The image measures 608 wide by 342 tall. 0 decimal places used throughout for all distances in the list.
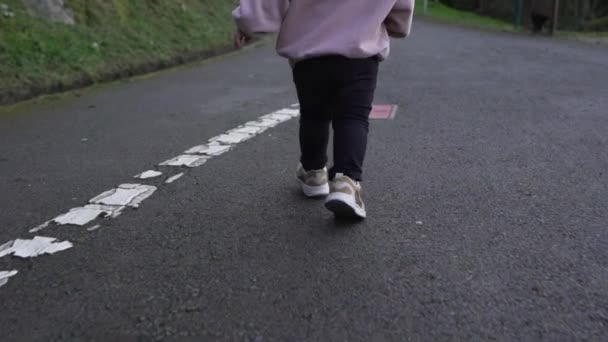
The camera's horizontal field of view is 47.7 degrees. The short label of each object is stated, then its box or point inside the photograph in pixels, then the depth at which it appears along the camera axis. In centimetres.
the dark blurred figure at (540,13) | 1661
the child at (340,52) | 312
